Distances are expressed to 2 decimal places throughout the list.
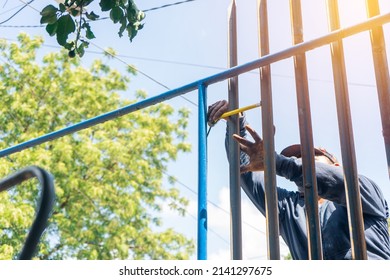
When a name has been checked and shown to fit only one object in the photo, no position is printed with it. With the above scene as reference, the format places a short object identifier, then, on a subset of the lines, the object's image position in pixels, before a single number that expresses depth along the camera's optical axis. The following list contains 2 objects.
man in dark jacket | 4.47
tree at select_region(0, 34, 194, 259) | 18.62
